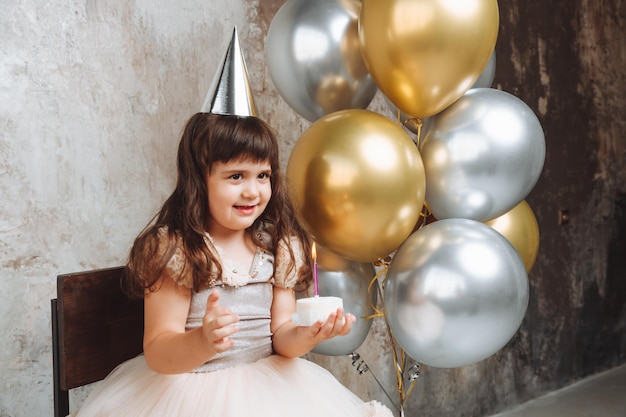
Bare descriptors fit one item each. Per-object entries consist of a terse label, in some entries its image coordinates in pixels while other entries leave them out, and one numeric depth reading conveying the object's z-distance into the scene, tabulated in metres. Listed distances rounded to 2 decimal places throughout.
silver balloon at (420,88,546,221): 1.57
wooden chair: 1.39
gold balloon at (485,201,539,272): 1.91
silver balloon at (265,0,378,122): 1.63
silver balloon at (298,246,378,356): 1.67
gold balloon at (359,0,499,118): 1.45
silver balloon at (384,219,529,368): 1.43
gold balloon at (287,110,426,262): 1.47
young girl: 1.26
